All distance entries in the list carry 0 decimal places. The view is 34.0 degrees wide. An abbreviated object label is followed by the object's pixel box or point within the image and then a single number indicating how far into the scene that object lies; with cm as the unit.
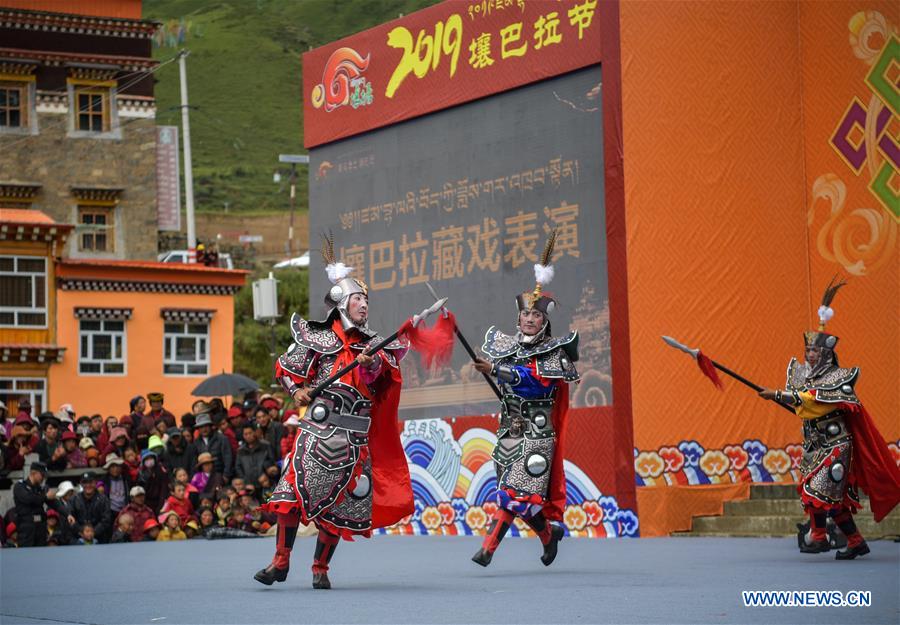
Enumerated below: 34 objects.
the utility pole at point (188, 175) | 3688
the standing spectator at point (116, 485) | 1472
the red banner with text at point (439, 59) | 1368
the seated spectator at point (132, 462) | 1505
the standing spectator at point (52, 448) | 1493
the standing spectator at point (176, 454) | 1548
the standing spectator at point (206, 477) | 1519
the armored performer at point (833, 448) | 958
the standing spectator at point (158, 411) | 1724
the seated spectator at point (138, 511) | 1447
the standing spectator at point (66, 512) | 1419
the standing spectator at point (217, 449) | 1540
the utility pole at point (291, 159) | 2946
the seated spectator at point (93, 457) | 1546
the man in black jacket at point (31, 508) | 1390
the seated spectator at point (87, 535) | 1425
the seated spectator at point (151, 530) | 1450
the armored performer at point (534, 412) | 901
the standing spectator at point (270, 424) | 1577
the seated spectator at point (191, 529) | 1479
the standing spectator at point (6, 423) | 1600
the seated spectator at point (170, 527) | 1453
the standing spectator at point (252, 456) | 1538
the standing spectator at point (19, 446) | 1491
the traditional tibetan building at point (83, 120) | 3278
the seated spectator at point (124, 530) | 1436
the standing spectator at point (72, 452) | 1518
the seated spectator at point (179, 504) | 1481
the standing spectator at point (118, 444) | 1564
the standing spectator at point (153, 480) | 1496
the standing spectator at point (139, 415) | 1673
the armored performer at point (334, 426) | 775
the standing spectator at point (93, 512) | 1439
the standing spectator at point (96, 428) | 1647
